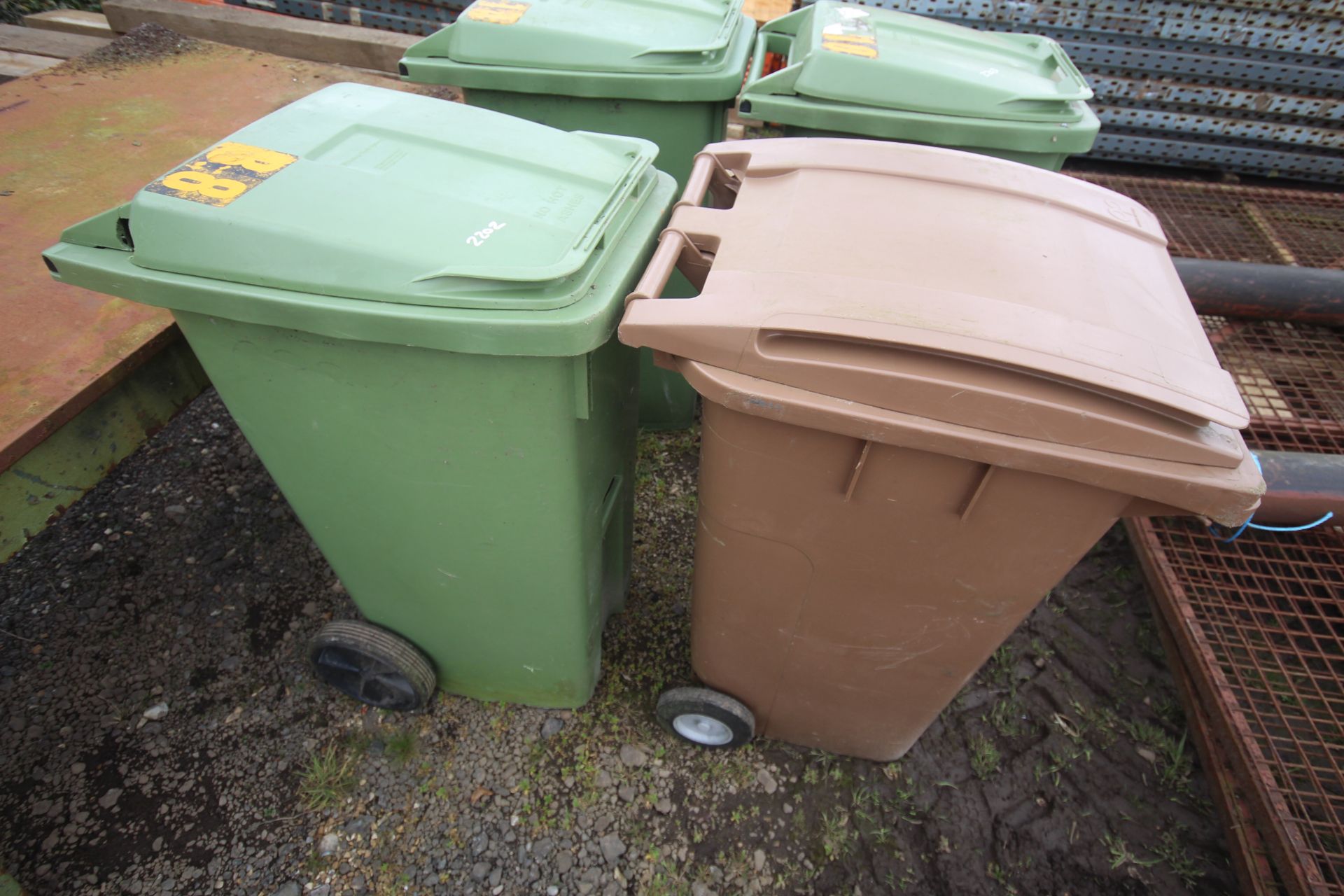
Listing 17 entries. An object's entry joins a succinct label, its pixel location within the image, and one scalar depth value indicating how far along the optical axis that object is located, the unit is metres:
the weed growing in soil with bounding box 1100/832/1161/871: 1.93
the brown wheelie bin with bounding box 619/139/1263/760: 1.06
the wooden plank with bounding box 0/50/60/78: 2.80
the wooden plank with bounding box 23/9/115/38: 3.30
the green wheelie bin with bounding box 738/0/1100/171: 1.97
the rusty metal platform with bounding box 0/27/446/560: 1.32
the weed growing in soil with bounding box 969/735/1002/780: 2.07
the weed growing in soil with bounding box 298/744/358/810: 1.91
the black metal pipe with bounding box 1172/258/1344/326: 2.69
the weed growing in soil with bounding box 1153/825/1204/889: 1.92
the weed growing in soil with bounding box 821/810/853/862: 1.88
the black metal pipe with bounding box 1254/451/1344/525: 1.98
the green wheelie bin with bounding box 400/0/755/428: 1.99
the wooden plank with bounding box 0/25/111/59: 2.99
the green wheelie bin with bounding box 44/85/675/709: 1.12
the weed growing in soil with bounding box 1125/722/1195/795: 2.10
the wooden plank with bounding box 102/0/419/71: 3.23
